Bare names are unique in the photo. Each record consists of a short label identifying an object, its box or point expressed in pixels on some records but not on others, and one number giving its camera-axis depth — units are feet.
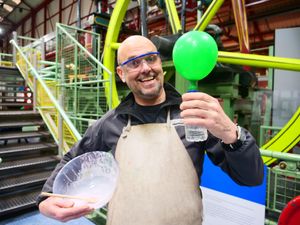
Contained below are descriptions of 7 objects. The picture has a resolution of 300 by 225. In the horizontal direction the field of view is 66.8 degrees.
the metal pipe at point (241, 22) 9.47
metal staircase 9.36
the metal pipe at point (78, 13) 30.17
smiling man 3.24
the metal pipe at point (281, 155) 4.35
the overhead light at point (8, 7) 50.15
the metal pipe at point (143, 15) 9.53
